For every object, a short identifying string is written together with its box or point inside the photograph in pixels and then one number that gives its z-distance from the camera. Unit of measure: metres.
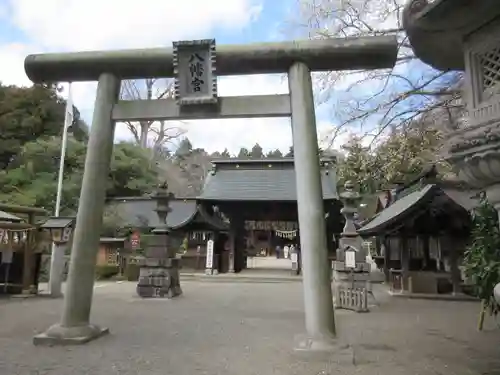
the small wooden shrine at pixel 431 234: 14.27
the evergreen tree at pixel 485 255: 5.69
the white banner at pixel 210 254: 23.48
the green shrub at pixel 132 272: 21.62
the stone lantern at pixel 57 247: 13.62
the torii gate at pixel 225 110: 6.39
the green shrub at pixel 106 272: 21.66
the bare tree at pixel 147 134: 40.62
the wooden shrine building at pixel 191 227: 24.75
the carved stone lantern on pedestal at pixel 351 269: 11.46
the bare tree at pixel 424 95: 10.72
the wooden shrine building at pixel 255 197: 25.02
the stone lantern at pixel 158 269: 13.82
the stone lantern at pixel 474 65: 4.03
